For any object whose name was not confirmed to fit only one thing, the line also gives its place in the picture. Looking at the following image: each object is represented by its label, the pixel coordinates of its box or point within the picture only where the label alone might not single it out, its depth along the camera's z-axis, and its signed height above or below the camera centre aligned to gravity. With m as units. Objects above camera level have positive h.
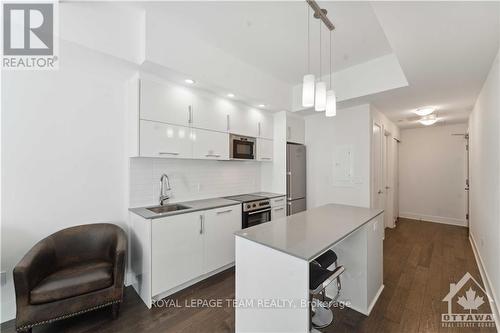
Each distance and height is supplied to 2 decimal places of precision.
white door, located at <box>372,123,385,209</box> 3.77 -0.05
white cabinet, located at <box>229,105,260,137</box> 3.29 +0.73
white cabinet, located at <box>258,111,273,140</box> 3.74 +0.73
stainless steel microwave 3.24 +0.30
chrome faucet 2.73 -0.29
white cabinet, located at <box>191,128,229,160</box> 2.81 +0.30
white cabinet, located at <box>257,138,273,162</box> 3.68 +0.29
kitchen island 1.30 -0.74
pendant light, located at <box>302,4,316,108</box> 1.73 +0.62
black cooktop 3.23 -0.50
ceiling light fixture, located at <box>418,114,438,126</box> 4.11 +0.92
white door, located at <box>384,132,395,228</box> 4.59 -0.34
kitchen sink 2.52 -0.52
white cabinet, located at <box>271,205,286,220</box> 3.50 -0.77
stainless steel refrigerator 3.81 -0.22
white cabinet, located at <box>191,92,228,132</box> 2.82 +0.73
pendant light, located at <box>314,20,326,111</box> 1.83 +0.62
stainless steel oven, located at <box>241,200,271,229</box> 3.05 -0.72
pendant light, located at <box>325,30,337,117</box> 1.96 +0.58
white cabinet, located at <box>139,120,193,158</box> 2.36 +0.30
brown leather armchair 1.60 -0.92
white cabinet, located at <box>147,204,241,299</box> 2.19 -0.92
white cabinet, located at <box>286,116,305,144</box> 3.93 +0.70
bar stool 1.46 -0.81
